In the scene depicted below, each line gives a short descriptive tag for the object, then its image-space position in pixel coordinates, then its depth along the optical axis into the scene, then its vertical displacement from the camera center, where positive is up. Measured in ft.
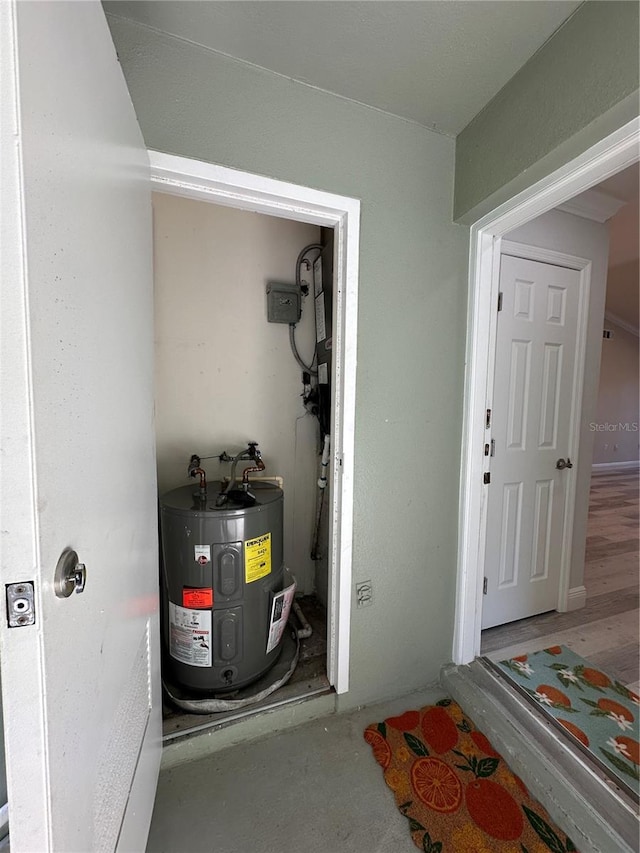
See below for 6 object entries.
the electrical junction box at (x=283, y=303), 6.40 +1.84
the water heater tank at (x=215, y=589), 4.43 -2.52
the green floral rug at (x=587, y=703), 4.23 -4.30
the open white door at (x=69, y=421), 1.44 -0.13
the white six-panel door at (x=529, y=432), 6.24 -0.50
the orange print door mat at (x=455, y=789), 3.48 -4.39
